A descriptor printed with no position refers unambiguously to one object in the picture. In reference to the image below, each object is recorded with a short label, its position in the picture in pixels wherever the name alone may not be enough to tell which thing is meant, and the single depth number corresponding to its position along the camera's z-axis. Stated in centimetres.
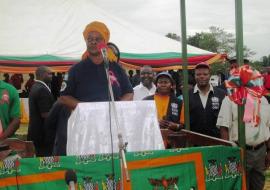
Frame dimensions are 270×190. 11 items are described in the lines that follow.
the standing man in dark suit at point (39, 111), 579
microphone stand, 238
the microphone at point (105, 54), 273
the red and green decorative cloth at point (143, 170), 291
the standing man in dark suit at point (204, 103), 493
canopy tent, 1023
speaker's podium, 337
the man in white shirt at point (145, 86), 687
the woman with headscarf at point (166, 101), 502
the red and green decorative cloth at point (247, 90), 342
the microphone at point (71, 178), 286
